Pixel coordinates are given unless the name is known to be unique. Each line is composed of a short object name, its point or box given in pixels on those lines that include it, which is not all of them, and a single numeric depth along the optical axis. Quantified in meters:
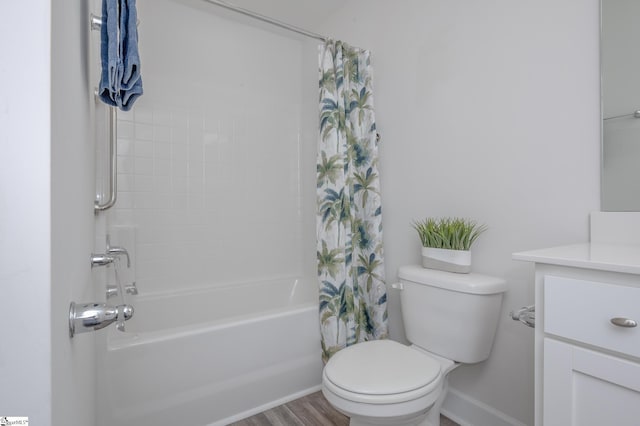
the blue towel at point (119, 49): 0.82
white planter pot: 1.44
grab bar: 1.30
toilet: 1.10
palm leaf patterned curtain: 1.83
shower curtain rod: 1.60
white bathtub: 1.35
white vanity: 0.69
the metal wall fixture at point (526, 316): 1.07
